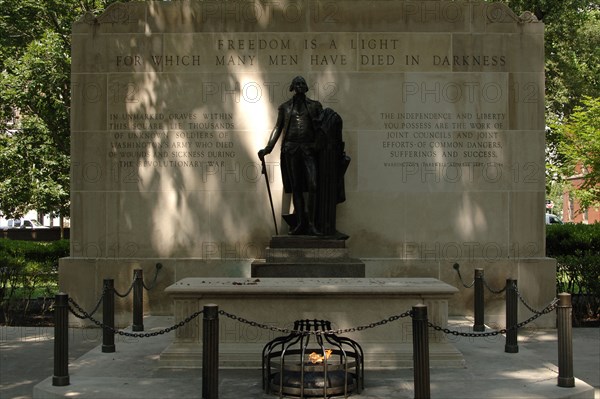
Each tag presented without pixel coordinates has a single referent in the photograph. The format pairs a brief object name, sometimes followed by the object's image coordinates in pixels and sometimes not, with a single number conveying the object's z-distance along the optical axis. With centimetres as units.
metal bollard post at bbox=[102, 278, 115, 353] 1084
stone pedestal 1166
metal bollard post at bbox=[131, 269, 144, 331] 1261
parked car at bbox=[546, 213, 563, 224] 6267
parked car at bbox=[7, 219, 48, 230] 6391
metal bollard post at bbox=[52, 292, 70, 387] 859
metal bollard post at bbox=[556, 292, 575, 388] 845
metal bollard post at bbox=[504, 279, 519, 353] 1133
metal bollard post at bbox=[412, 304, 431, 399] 741
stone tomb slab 984
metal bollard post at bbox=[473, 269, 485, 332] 1244
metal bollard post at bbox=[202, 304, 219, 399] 777
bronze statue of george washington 1227
